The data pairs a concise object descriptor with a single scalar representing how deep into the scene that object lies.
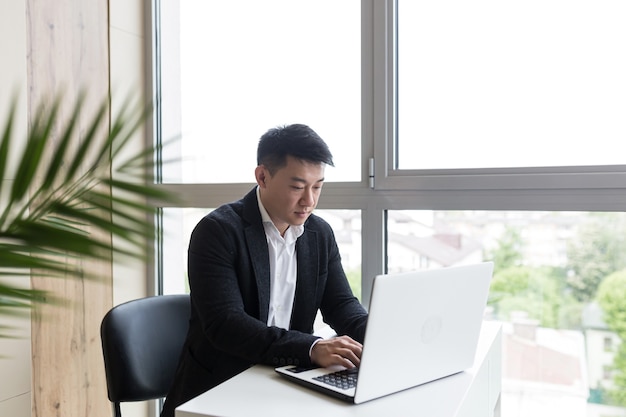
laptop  1.19
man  1.55
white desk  1.18
